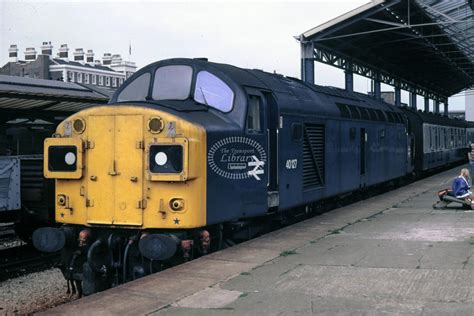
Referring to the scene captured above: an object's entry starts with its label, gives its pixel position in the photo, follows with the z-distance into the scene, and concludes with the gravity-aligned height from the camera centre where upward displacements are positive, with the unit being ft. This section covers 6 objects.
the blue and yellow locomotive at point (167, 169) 24.45 -0.50
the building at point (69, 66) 257.14 +42.48
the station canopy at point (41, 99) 40.91 +4.27
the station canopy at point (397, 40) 87.61 +20.95
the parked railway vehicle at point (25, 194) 36.76 -2.26
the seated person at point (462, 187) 46.06 -2.49
